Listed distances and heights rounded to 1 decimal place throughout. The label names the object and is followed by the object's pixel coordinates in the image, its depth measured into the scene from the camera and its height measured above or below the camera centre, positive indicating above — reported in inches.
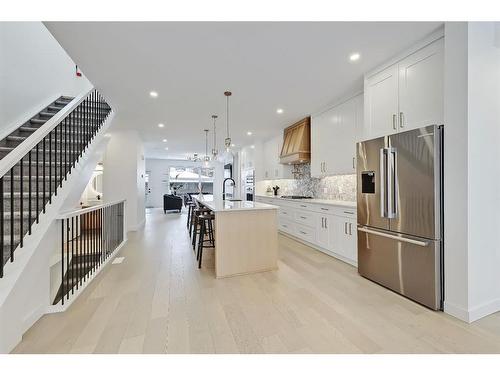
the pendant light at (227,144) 142.0 +60.4
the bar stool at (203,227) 131.6 -26.2
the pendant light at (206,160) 233.1 +29.7
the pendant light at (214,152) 181.5 +29.3
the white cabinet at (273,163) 237.0 +29.0
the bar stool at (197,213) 153.1 -17.4
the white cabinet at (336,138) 142.2 +35.8
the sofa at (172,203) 388.5 -26.0
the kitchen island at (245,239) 116.8 -28.0
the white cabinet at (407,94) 87.0 +41.5
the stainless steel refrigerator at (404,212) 82.7 -10.1
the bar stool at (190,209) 229.0 -24.6
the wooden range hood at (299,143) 192.7 +39.8
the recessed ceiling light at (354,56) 99.4 +59.6
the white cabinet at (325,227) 130.2 -27.0
